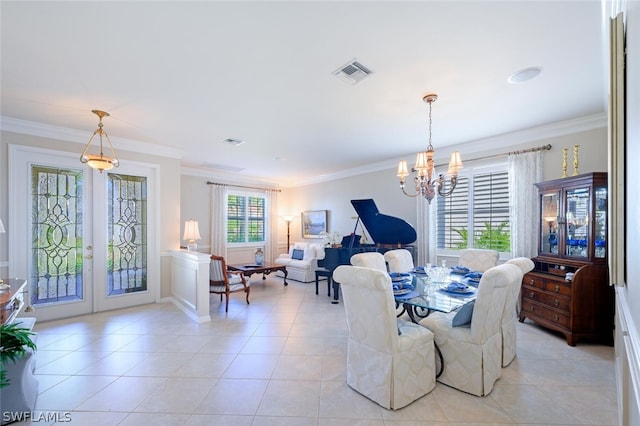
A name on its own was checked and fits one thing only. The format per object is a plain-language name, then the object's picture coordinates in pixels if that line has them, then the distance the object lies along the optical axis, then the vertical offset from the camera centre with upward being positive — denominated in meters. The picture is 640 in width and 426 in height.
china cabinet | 3.16 -0.63
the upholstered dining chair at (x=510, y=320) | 2.64 -1.07
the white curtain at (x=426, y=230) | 5.16 -0.30
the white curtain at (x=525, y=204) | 4.06 +0.15
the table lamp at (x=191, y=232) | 5.10 -0.32
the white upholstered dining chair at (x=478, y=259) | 3.80 -0.64
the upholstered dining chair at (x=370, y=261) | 3.52 -0.61
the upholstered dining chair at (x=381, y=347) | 2.13 -1.09
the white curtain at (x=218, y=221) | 7.23 -0.16
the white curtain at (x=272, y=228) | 8.38 -0.40
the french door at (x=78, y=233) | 3.87 -0.28
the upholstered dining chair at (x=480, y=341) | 2.24 -1.10
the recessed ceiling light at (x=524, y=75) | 2.52 +1.32
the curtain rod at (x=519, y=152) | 4.01 +0.96
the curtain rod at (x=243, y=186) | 7.29 +0.82
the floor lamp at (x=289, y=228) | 8.58 -0.42
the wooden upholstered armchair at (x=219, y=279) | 4.61 -1.08
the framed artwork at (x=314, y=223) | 7.66 -0.24
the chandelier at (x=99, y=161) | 3.38 +0.68
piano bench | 5.41 -1.19
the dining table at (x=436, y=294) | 2.34 -0.76
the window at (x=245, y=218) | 7.74 -0.09
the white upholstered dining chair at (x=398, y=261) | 3.96 -0.67
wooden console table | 2.16 -0.72
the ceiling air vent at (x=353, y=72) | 2.43 +1.31
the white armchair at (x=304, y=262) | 6.71 -1.20
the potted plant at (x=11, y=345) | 1.92 -0.93
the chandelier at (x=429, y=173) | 2.96 +0.46
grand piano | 5.01 -0.41
